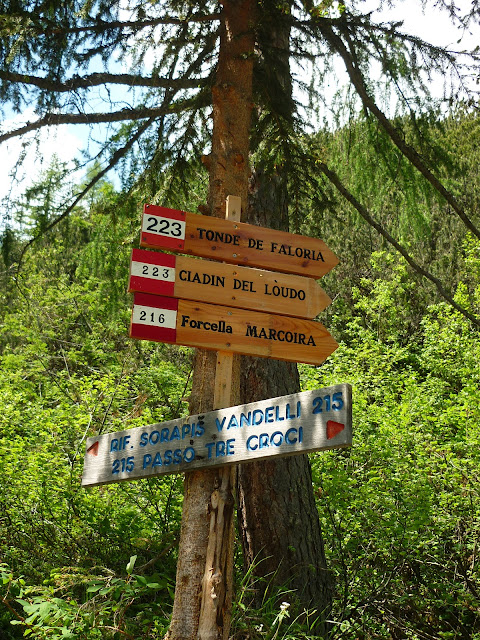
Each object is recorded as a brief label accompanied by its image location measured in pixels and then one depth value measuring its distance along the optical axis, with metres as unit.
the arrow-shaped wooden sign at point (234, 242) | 3.49
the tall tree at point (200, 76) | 4.75
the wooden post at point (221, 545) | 3.02
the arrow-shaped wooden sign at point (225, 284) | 3.37
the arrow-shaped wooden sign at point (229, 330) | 3.32
